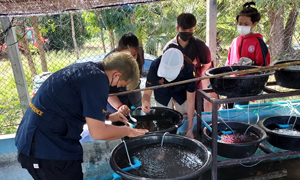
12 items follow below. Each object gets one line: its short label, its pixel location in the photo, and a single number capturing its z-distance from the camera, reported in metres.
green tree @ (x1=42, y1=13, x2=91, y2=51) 7.90
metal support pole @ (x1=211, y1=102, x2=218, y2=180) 2.36
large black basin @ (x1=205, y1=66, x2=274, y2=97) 2.19
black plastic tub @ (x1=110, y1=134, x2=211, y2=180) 1.61
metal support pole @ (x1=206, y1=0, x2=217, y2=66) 3.75
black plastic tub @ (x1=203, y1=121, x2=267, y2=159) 2.37
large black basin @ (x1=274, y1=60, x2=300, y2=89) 2.39
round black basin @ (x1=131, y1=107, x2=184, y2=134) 2.63
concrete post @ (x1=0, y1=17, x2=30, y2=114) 3.05
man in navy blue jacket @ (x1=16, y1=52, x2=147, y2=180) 1.60
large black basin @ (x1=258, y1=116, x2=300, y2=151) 2.48
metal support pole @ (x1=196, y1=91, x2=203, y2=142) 2.81
